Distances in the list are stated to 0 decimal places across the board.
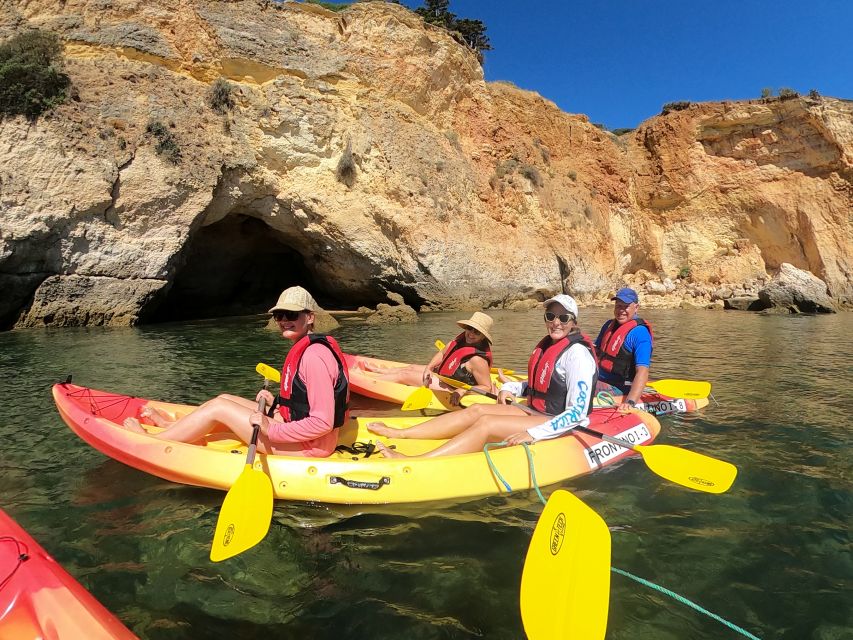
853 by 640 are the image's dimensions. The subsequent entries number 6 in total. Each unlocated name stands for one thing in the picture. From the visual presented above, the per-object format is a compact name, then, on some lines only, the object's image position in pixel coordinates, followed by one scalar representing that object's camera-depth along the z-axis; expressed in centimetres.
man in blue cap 543
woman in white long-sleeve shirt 389
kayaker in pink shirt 347
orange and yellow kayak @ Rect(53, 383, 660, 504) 338
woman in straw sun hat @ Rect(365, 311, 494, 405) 565
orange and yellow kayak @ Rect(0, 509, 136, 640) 181
